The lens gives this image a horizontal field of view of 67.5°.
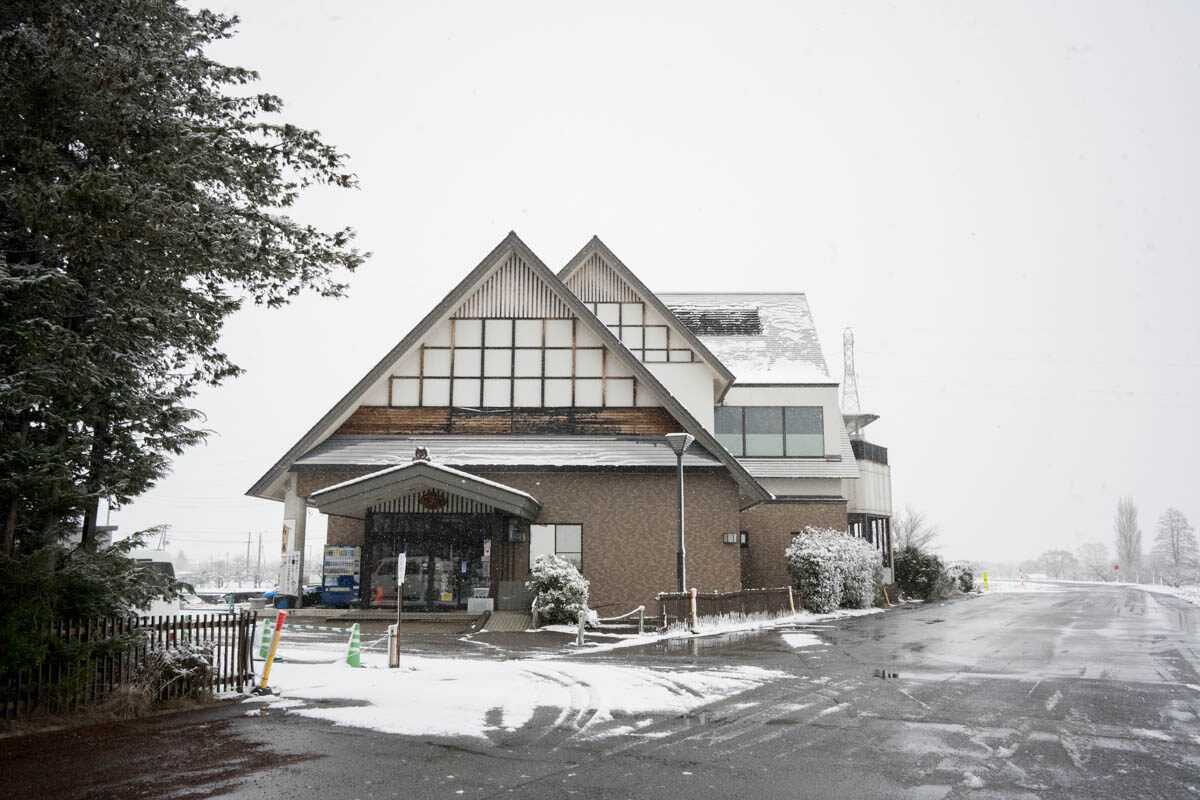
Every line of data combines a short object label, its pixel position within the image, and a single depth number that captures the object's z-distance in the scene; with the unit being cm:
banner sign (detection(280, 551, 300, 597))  2516
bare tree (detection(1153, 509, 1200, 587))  10012
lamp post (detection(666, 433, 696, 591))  2014
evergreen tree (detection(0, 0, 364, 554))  930
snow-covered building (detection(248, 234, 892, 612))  2447
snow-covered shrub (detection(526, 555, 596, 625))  2169
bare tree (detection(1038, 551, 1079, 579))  14031
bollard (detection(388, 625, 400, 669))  1365
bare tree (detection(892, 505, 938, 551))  6532
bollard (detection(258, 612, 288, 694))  1148
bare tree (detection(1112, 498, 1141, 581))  11269
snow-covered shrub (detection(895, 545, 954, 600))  4162
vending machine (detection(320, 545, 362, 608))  2527
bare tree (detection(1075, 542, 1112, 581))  14638
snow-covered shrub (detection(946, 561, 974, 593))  5000
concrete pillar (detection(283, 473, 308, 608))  2520
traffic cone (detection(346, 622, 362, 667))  1400
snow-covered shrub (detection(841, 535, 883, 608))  3036
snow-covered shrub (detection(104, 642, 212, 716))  1002
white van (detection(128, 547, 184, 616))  1242
